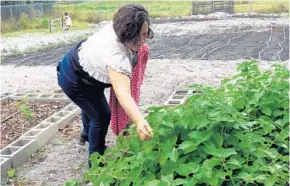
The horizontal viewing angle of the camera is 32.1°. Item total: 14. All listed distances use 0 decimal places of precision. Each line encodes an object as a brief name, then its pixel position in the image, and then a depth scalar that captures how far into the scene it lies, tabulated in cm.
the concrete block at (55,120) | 451
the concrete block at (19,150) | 372
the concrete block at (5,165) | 354
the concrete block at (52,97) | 536
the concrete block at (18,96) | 556
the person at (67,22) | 1596
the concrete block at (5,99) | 548
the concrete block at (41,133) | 411
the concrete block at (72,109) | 491
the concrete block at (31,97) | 541
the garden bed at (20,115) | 447
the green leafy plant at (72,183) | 216
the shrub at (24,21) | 1645
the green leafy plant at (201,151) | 183
